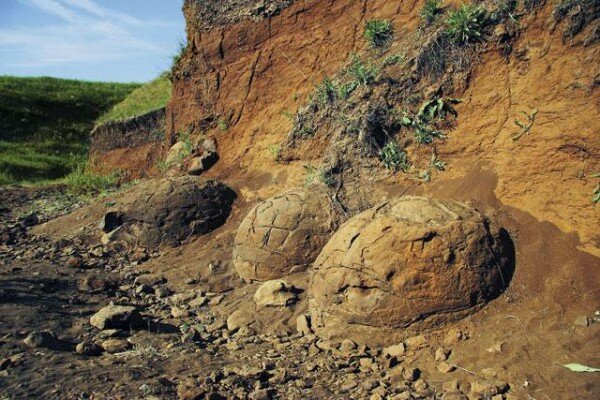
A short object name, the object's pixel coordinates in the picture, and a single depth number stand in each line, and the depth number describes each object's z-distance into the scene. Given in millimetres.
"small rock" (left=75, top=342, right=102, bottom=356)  4301
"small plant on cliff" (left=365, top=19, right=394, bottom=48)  7754
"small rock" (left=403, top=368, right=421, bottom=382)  4012
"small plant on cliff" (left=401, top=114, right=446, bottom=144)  6199
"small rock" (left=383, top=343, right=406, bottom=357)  4309
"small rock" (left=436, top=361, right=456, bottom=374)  4023
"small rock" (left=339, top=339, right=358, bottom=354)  4449
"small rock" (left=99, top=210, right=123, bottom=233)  8094
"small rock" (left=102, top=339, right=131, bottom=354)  4449
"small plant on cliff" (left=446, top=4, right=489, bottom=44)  6281
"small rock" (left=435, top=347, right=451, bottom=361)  4148
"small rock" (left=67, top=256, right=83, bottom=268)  7242
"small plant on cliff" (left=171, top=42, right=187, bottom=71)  10836
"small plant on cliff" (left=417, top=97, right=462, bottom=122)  6250
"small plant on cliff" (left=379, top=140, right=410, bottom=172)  6281
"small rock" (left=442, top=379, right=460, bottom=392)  3832
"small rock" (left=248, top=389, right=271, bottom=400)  3711
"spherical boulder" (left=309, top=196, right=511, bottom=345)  4348
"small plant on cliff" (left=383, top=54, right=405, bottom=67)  6957
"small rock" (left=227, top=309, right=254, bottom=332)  5265
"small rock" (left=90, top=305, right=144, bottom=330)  4980
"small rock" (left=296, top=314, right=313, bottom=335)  4934
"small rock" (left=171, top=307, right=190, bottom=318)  5661
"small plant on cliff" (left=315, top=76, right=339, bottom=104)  7551
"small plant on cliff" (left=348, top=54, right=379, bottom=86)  6992
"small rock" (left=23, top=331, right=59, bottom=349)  4227
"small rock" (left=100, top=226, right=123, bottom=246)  7996
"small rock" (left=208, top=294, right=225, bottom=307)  5982
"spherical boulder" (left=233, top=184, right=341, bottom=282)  5875
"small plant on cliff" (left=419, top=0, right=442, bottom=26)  7117
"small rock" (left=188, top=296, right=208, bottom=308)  5984
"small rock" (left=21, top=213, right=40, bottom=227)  10320
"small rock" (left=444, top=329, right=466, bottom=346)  4246
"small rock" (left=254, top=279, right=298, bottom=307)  5398
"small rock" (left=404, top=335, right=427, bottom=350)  4310
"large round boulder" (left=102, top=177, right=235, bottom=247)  7691
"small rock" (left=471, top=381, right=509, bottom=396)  3709
